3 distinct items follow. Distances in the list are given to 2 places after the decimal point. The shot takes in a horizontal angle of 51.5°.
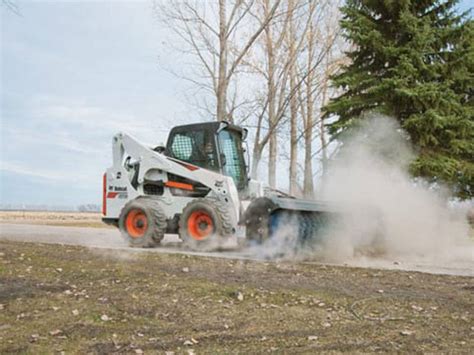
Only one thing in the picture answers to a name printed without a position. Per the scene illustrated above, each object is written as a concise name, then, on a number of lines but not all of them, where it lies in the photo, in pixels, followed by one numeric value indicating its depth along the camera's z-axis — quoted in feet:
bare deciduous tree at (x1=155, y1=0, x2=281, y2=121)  56.65
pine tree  46.24
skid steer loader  32.55
